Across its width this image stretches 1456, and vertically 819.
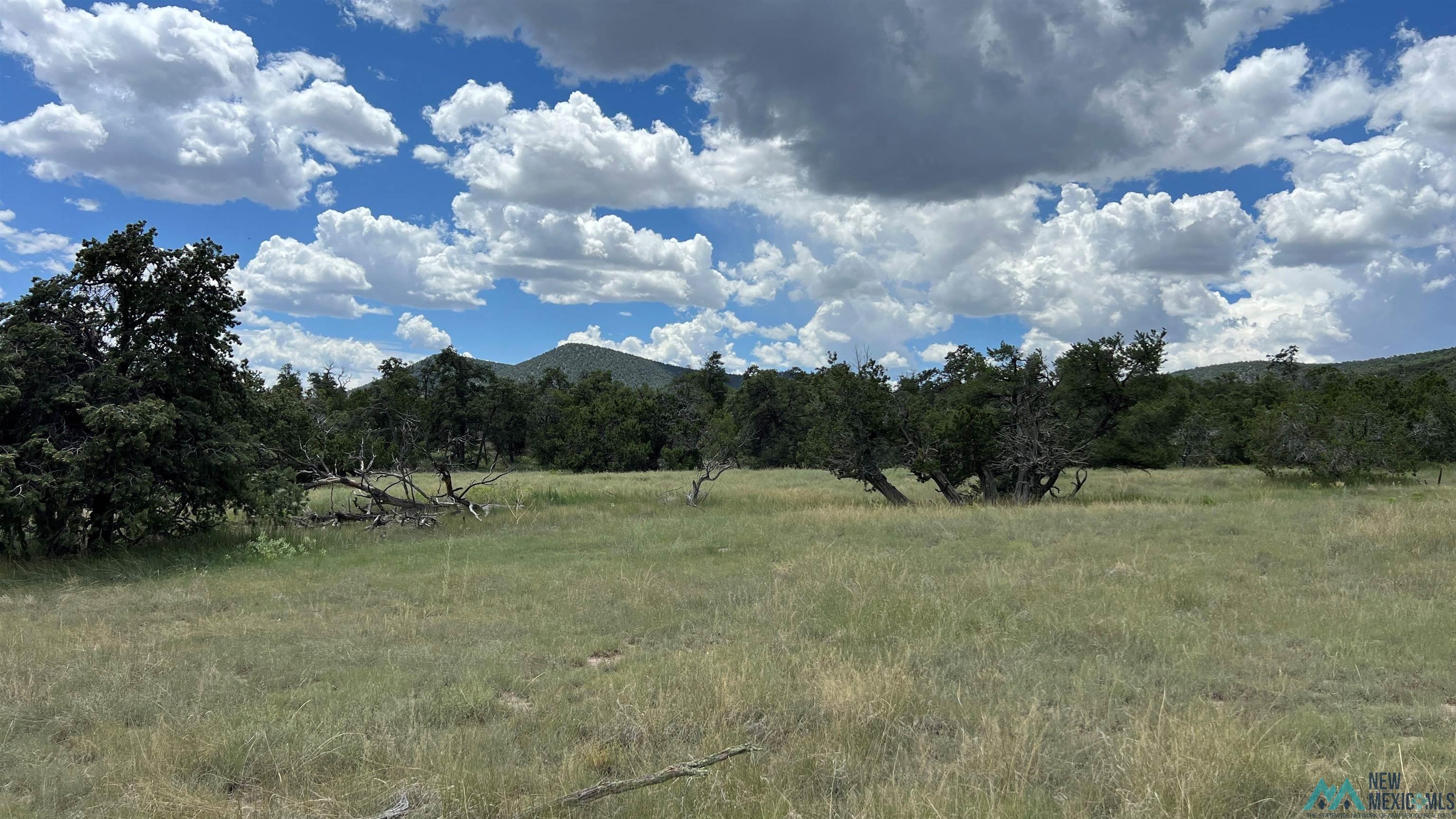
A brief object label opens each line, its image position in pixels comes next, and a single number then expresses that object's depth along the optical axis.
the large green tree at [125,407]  12.45
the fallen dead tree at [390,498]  18.61
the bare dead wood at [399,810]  4.09
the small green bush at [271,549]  13.73
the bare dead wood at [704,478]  24.17
